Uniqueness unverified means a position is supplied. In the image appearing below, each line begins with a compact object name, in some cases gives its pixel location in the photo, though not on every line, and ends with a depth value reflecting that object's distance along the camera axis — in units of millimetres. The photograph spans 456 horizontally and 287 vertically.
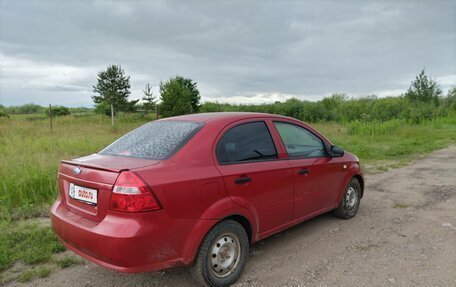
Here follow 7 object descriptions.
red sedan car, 2615
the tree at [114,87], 30844
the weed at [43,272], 3422
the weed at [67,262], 3635
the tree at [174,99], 29250
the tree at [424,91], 31703
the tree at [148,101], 32844
